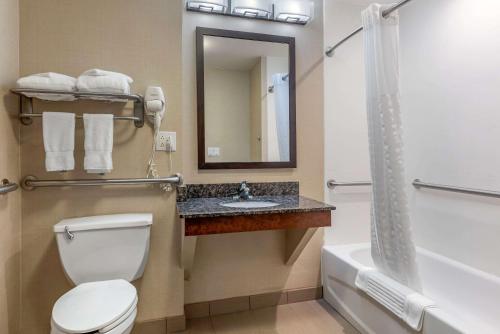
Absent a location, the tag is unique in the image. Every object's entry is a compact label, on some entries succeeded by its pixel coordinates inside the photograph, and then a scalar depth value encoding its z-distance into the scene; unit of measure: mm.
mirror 1963
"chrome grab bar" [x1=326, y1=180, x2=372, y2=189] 2227
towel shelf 1416
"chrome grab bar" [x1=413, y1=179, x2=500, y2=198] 1613
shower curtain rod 1368
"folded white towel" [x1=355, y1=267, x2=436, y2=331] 1307
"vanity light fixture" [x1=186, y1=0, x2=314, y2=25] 1907
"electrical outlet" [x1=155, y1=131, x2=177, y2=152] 1719
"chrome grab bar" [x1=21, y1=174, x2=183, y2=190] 1531
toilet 1239
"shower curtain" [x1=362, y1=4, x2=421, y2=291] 1468
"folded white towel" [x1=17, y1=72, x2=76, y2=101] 1382
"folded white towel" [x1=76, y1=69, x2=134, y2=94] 1460
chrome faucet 1934
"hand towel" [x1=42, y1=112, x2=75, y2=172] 1445
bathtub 1262
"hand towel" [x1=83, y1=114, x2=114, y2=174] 1495
